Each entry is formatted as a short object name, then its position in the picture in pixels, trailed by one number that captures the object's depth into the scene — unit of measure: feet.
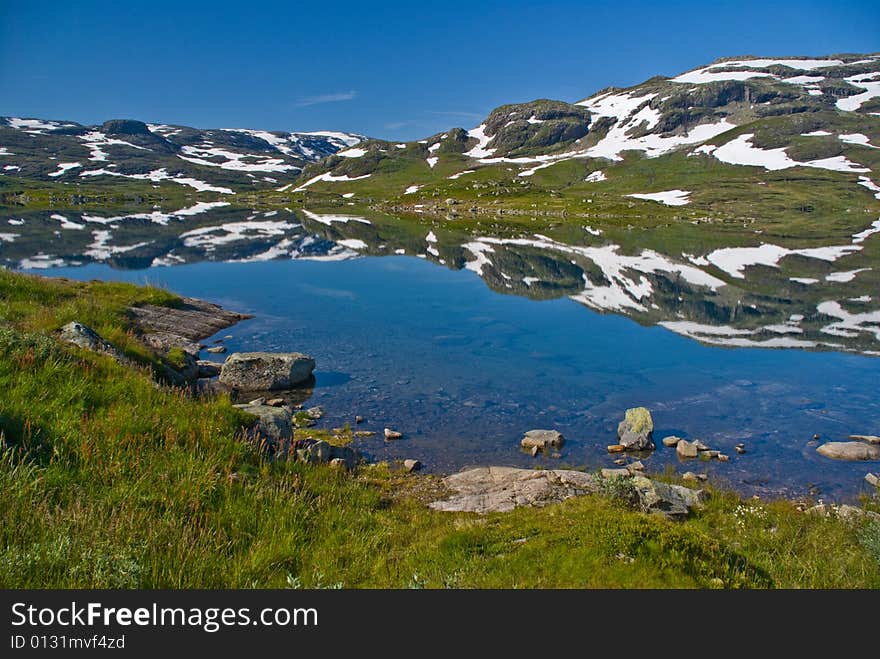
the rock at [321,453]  49.94
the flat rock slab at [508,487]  48.57
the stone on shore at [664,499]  44.75
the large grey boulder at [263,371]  86.94
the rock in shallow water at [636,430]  68.69
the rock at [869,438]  70.18
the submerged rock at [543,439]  68.64
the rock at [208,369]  90.74
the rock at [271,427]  48.75
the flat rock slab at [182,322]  104.32
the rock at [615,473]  56.08
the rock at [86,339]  58.90
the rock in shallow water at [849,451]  66.69
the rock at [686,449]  67.26
